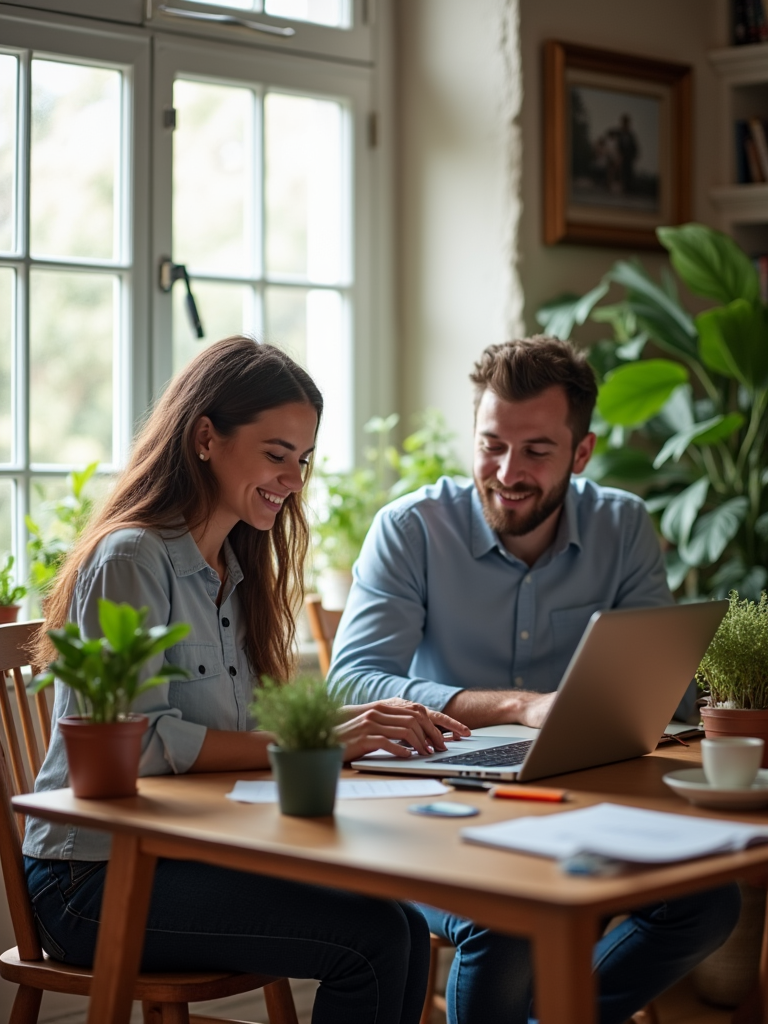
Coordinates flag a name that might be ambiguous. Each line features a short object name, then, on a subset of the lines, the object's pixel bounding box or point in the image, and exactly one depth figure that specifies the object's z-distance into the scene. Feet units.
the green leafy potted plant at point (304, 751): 8.20
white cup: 8.55
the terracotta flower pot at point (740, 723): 9.57
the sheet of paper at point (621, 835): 7.46
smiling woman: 9.20
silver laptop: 8.78
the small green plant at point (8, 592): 12.98
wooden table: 7.08
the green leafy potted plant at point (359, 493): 15.66
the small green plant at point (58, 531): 13.42
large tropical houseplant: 15.41
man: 11.97
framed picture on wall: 16.31
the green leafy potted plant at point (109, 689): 8.43
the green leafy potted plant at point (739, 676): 9.58
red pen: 8.58
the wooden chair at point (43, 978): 9.32
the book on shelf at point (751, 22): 17.91
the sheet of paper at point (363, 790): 8.68
